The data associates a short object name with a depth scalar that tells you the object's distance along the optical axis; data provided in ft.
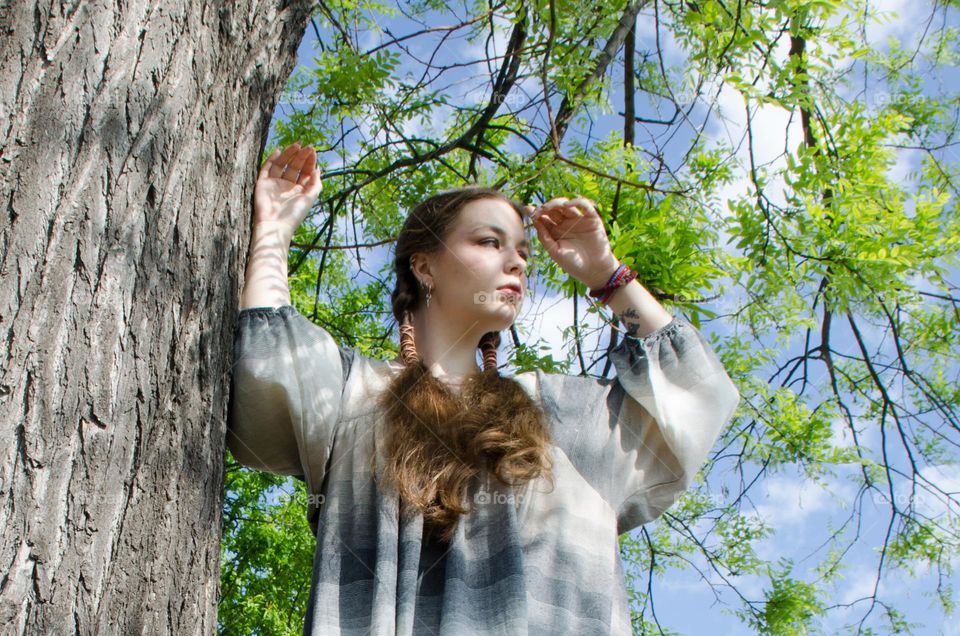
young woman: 5.96
